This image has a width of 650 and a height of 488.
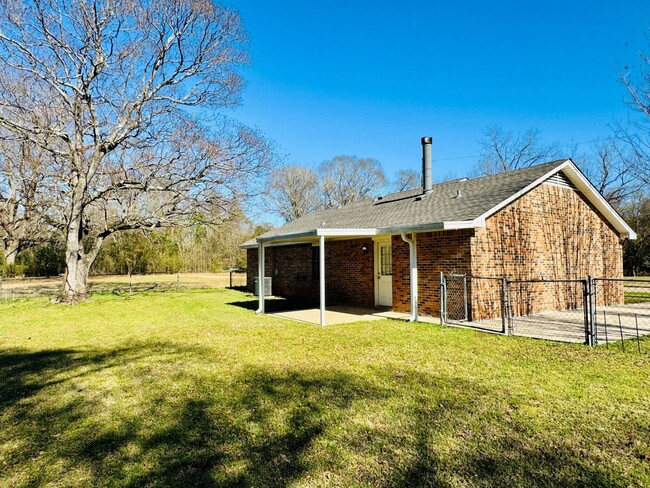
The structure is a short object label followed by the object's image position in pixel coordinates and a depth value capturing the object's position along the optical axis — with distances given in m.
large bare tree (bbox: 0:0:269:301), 12.95
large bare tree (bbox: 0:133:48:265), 15.42
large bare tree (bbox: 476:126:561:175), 31.92
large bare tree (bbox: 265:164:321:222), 38.00
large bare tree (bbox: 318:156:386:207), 39.12
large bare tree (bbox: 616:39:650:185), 13.02
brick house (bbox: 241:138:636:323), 9.57
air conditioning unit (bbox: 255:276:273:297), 16.09
